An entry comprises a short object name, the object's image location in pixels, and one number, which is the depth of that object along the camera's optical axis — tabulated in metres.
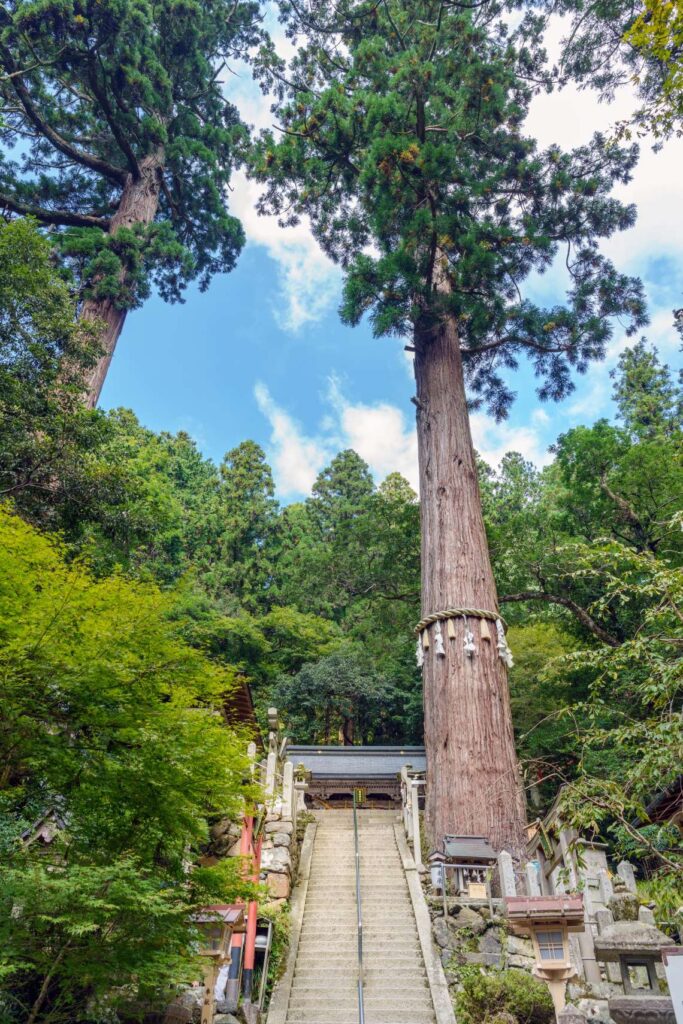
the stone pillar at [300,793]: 10.16
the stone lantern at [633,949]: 4.83
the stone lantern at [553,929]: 4.06
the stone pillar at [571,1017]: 3.72
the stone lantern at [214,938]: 4.32
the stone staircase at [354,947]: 5.64
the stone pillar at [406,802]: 9.57
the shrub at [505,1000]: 5.16
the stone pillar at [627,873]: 7.12
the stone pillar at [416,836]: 8.23
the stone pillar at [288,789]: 8.65
